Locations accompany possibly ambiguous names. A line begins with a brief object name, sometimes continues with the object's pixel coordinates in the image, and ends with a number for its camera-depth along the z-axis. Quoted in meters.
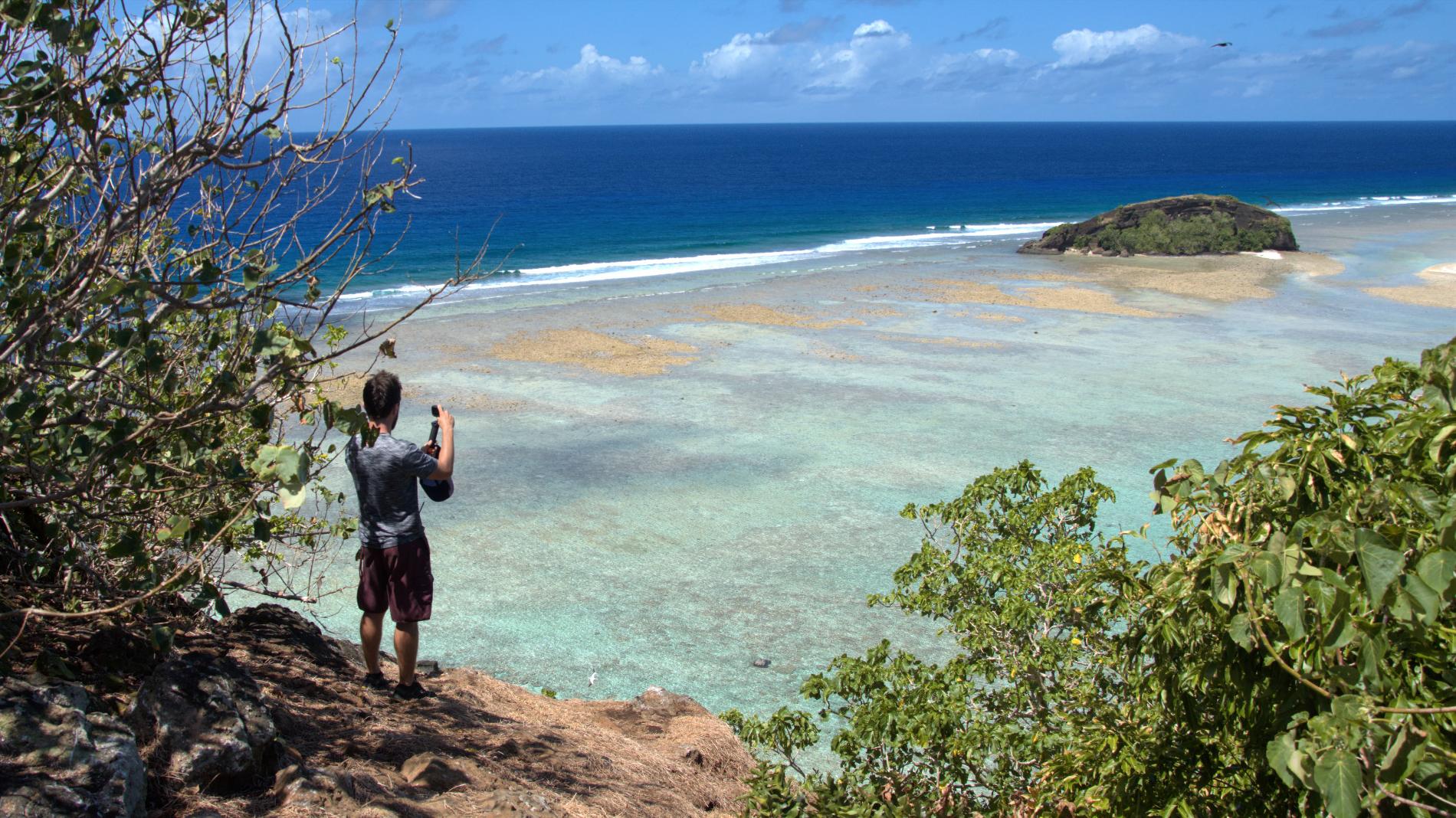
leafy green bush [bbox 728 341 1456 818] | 2.35
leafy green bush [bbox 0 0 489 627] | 3.77
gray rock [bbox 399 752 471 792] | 4.75
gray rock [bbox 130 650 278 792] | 4.04
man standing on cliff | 5.25
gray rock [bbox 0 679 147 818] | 3.38
